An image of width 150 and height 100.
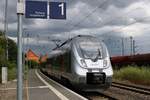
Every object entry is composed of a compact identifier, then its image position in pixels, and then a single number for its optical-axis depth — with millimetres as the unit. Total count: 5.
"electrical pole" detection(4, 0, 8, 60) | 34047
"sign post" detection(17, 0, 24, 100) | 7168
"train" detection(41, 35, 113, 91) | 18047
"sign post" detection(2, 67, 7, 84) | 26631
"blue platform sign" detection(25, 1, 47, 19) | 8852
